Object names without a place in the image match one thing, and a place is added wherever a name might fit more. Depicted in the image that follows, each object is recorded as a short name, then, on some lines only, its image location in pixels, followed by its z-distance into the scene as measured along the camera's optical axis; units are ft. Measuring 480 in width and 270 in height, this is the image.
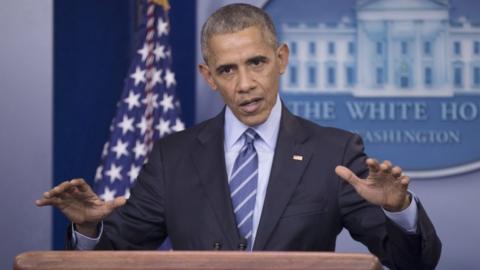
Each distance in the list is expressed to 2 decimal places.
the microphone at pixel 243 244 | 15.56
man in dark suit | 15.99
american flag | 27.91
